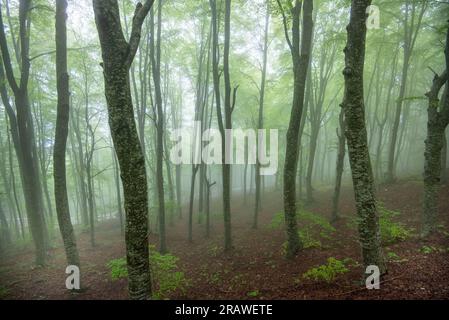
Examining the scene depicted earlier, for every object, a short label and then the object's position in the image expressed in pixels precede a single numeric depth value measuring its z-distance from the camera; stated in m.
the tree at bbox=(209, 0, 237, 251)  8.16
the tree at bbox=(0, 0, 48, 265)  7.83
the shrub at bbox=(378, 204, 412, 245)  6.33
